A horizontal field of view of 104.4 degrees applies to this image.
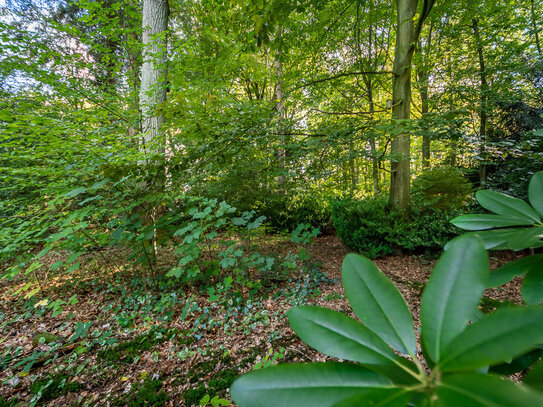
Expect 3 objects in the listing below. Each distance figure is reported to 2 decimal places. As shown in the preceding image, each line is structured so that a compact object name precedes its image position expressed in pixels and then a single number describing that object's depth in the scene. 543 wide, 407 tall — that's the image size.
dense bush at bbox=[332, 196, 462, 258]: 3.66
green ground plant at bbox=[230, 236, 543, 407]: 0.23
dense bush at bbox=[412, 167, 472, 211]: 4.06
